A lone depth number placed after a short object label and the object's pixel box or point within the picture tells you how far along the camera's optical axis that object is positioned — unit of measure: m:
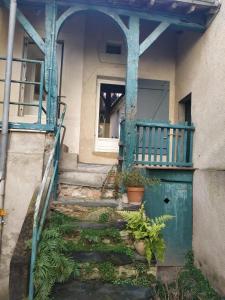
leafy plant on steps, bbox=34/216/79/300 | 3.10
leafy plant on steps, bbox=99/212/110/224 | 4.23
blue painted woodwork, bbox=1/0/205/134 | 5.28
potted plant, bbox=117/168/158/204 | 4.88
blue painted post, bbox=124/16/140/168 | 5.62
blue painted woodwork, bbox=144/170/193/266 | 5.84
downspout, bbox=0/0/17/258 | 4.49
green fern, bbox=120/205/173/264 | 3.78
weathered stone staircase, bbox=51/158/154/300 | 3.32
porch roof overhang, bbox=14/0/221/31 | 5.52
